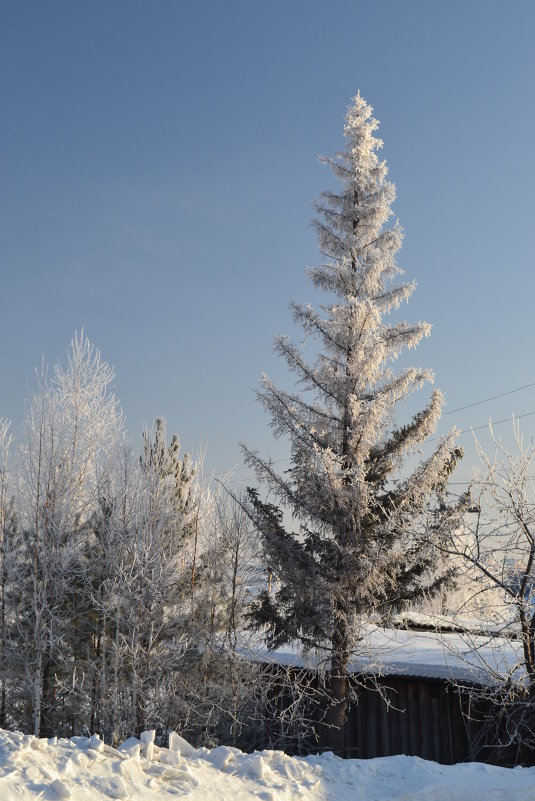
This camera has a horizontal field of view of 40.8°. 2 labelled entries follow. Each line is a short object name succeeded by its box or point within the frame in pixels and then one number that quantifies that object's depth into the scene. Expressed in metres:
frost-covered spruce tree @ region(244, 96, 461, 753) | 14.56
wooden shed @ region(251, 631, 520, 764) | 15.16
